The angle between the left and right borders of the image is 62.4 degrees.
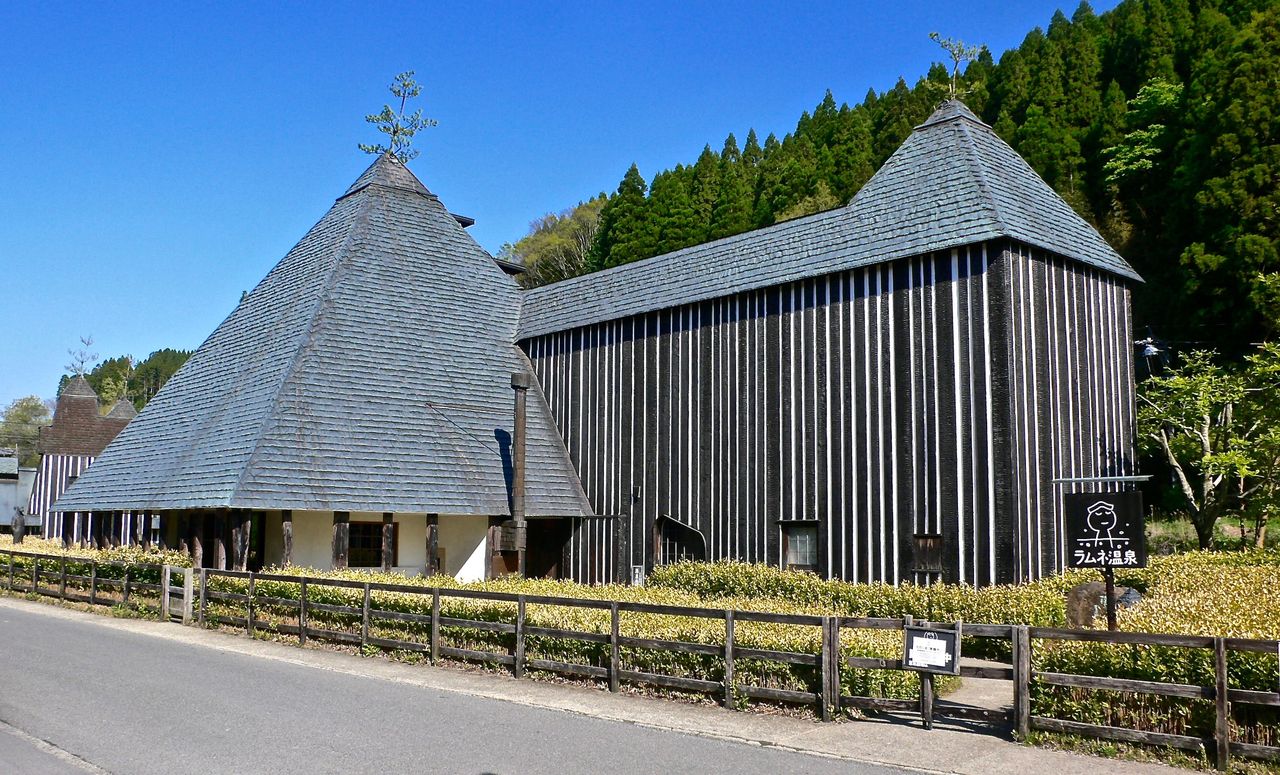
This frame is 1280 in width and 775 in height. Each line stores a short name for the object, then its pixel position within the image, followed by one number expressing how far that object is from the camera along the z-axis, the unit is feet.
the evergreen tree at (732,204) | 178.70
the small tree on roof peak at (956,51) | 66.05
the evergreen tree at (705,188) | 191.42
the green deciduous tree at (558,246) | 232.12
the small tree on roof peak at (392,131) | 98.02
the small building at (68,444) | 163.53
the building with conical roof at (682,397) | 55.26
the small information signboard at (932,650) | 30.63
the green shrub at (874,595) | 47.55
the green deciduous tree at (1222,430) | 68.85
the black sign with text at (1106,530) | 33.73
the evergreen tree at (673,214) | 186.09
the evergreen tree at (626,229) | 188.96
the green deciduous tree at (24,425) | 360.07
